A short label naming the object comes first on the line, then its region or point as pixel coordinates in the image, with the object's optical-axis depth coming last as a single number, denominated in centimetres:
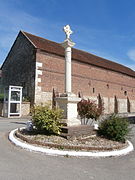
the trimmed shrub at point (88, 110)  923
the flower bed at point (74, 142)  583
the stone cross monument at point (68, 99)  772
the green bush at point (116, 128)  723
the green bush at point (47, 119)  690
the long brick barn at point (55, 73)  2109
